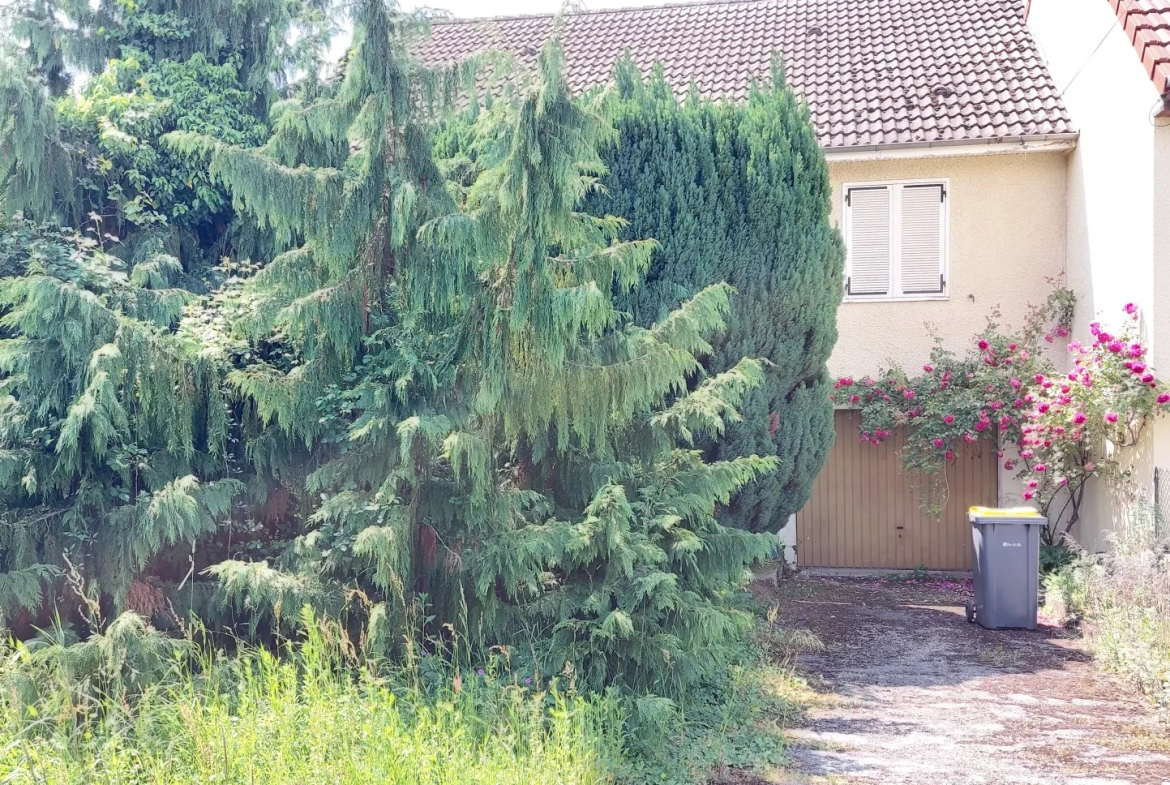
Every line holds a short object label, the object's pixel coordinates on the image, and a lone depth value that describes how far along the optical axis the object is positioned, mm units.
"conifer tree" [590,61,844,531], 8539
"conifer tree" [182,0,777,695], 5406
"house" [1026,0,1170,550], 9039
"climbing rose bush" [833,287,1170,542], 9234
